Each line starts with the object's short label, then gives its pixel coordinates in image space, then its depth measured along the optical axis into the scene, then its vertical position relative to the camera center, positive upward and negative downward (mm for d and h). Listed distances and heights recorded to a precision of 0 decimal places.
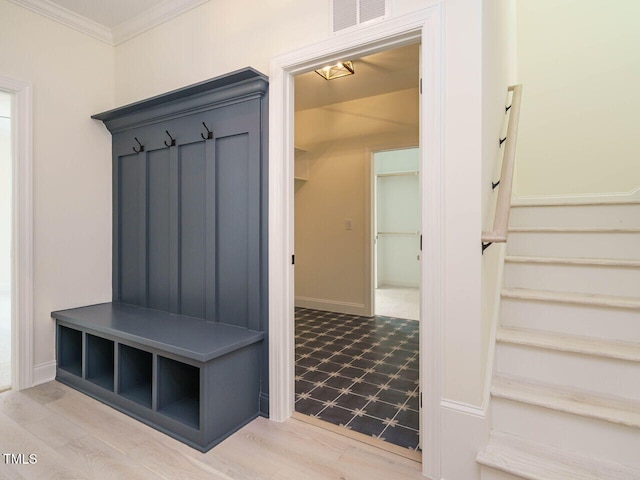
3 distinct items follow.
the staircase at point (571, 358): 1400 -603
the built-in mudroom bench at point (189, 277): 1983 -303
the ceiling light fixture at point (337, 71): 3330 +1720
